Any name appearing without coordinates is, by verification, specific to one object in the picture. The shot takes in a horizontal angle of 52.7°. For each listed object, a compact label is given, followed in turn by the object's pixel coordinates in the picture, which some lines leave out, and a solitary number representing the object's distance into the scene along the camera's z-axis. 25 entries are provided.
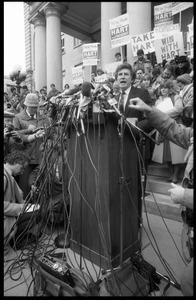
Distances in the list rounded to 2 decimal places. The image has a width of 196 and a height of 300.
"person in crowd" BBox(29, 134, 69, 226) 1.91
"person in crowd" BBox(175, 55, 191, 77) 4.52
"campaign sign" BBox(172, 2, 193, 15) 6.45
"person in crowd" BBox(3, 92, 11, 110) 7.83
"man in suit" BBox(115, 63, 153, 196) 2.32
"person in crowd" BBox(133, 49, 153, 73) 5.14
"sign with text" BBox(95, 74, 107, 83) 5.80
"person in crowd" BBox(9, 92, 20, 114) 6.05
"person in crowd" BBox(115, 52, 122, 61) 6.79
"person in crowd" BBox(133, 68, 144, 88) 4.64
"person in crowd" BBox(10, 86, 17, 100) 7.99
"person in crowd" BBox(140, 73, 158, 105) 4.08
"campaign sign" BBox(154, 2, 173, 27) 6.57
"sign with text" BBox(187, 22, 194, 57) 3.86
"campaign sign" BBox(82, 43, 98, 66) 6.12
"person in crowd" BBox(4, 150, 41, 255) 2.18
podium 1.77
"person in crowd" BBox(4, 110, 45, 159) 2.83
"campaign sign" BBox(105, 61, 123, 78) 6.34
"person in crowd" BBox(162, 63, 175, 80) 4.49
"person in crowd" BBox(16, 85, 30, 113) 5.74
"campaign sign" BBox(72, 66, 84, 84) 6.41
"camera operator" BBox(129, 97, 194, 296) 1.30
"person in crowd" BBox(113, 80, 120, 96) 2.74
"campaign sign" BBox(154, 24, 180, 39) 4.95
